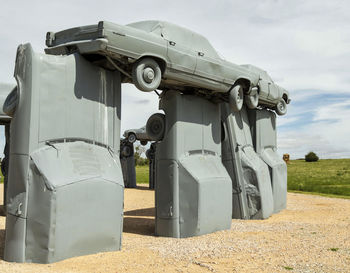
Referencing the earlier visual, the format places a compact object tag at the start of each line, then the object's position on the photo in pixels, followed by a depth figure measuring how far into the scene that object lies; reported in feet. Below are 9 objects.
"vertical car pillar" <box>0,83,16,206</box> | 37.29
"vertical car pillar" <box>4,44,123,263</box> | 19.61
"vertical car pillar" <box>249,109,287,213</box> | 42.83
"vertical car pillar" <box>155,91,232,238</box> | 27.91
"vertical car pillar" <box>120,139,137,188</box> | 71.10
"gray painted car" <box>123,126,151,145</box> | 73.92
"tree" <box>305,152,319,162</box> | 154.10
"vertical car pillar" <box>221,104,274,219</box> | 37.45
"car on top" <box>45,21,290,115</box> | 22.49
